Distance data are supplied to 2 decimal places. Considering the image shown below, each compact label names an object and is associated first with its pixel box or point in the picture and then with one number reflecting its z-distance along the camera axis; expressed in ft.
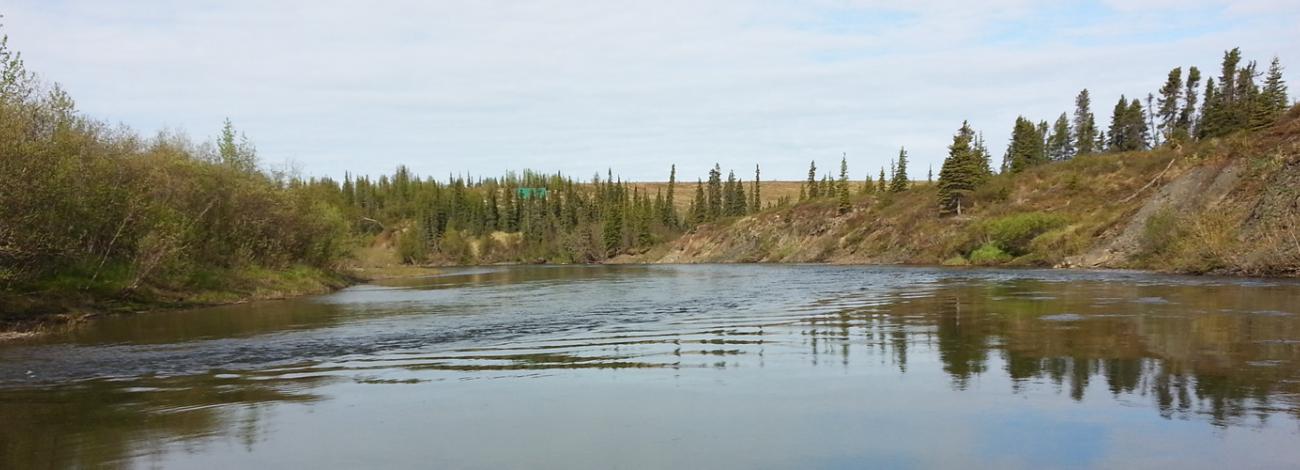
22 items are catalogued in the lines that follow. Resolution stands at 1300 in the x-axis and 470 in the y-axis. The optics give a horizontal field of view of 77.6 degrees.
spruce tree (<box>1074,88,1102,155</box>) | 487.61
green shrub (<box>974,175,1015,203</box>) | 325.19
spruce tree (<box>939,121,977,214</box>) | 325.83
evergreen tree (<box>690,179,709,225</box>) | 578.66
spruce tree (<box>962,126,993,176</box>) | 384.47
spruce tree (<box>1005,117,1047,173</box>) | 447.01
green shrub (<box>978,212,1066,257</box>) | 238.27
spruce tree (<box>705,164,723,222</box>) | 603.26
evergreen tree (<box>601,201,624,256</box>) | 546.26
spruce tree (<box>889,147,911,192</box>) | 426.96
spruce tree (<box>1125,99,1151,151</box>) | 444.55
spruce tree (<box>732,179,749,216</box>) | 602.85
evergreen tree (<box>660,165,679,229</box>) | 614.75
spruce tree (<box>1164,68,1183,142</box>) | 447.42
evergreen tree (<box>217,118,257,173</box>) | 155.84
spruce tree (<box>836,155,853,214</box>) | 398.62
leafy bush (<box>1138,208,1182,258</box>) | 163.94
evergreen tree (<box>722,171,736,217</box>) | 616.63
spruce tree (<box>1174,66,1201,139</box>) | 446.19
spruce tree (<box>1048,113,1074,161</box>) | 529.86
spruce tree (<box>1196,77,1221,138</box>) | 313.91
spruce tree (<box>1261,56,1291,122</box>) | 280.12
